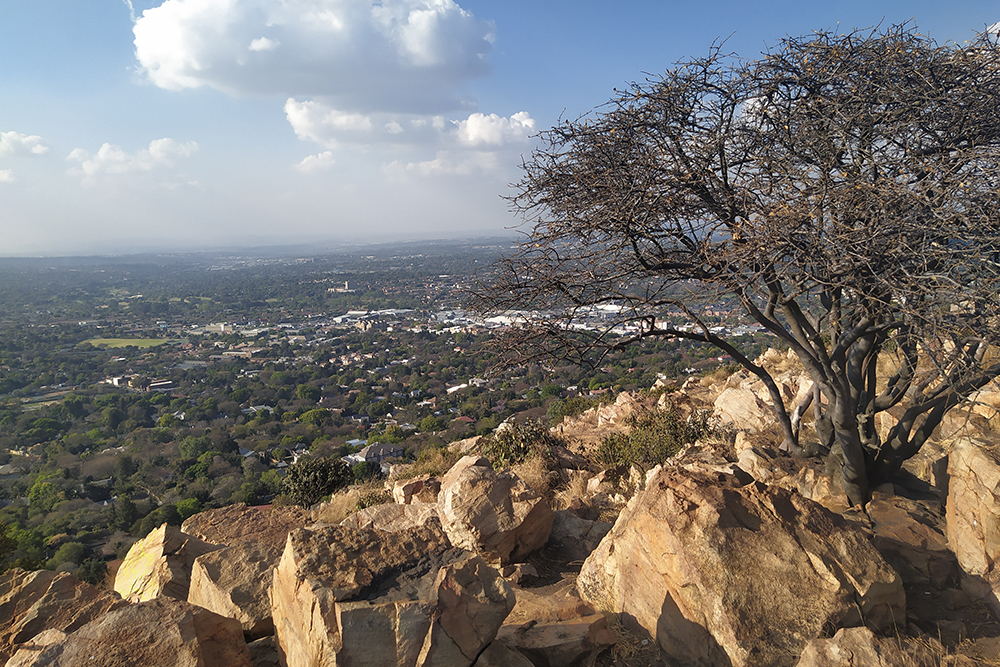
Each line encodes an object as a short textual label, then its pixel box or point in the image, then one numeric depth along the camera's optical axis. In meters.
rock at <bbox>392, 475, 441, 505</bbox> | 7.17
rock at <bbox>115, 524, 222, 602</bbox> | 4.45
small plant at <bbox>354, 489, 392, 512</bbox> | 8.31
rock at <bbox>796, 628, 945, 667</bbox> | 2.70
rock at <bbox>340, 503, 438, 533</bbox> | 6.09
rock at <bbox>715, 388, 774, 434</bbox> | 8.41
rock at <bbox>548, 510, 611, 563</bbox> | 5.73
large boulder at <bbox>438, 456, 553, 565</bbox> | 5.21
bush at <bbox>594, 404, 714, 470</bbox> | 8.37
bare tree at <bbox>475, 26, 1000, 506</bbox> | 4.00
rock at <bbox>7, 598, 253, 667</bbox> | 2.56
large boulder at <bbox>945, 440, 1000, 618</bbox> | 3.82
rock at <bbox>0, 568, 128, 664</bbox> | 3.34
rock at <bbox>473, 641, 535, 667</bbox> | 3.01
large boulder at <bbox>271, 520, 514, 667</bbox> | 2.79
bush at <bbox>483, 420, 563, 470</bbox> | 9.14
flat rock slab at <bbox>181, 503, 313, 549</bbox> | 5.92
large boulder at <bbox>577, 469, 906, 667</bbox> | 3.36
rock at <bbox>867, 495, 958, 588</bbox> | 4.19
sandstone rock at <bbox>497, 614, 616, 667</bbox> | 3.38
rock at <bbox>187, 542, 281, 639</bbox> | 3.77
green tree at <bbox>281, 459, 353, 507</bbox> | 10.80
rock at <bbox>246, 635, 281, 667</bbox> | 3.50
